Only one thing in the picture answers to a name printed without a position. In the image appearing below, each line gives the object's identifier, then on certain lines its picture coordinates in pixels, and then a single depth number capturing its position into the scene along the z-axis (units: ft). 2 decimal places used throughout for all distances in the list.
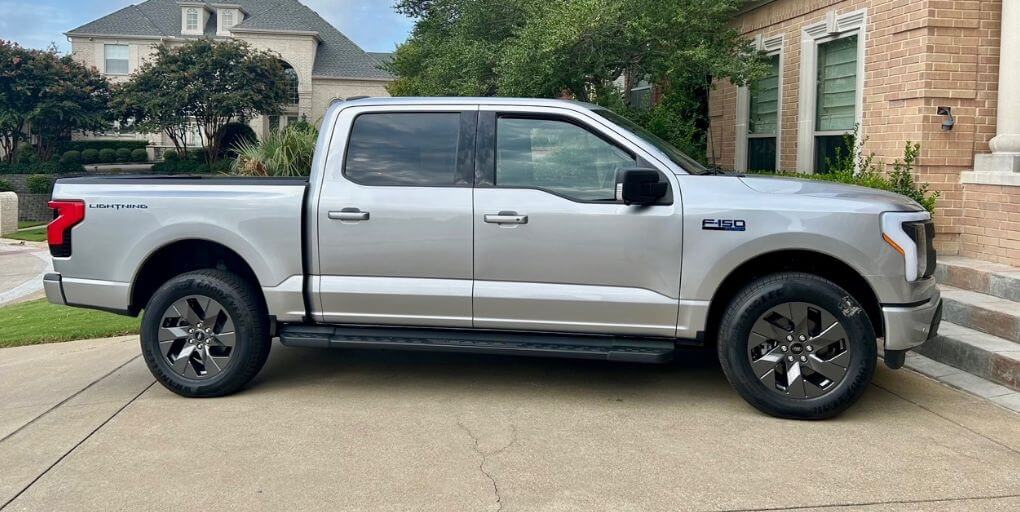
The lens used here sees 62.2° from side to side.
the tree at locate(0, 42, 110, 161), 138.72
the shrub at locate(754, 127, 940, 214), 27.99
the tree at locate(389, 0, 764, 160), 33.35
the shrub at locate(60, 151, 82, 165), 143.84
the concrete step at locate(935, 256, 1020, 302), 23.31
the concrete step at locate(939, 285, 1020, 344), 20.76
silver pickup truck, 16.63
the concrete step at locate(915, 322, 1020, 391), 18.86
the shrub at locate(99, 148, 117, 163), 153.58
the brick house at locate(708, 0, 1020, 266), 26.76
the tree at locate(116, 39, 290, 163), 140.05
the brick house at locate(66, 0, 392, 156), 165.58
